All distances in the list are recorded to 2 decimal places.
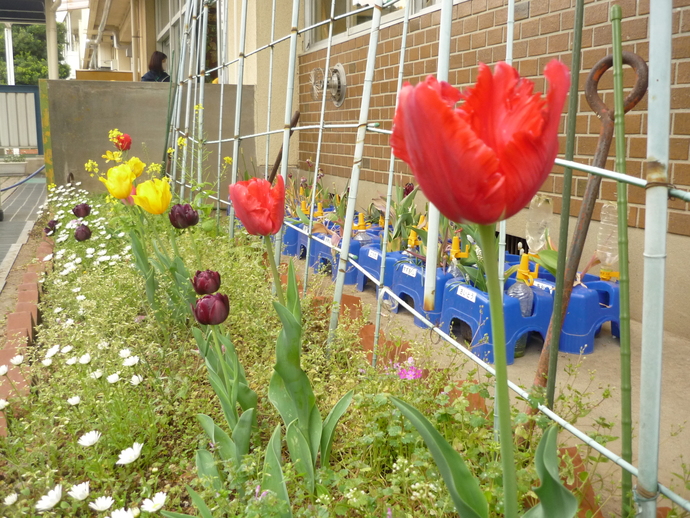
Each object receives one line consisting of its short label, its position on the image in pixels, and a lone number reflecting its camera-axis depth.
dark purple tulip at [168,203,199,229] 2.34
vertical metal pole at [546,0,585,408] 1.09
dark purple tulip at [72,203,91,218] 3.61
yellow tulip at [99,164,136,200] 2.44
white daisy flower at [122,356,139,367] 1.92
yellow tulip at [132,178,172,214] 2.24
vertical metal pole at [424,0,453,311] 1.63
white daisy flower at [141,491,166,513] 1.33
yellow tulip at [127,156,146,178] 2.84
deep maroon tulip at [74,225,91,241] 3.28
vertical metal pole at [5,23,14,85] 23.77
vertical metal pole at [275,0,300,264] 2.71
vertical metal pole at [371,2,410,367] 1.92
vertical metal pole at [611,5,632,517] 0.97
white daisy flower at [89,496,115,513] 1.40
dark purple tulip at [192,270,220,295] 1.70
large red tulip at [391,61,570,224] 0.60
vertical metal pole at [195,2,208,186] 4.70
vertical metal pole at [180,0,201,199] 5.66
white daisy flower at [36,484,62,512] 1.43
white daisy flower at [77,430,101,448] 1.58
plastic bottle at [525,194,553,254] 2.91
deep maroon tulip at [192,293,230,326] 1.56
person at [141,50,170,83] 7.68
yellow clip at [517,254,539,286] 2.61
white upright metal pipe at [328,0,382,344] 2.04
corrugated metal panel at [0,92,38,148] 12.65
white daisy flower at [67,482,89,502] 1.42
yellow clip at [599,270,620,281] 2.67
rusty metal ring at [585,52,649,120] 1.31
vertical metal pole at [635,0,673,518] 0.84
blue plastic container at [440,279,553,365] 2.39
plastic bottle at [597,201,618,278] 2.69
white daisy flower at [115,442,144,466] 1.51
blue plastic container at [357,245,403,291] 3.21
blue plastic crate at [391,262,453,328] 2.78
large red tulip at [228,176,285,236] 1.57
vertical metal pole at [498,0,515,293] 1.41
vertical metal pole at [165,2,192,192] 6.26
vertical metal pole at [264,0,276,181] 3.36
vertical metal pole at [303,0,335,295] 2.53
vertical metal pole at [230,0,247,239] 3.74
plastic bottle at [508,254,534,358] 2.46
